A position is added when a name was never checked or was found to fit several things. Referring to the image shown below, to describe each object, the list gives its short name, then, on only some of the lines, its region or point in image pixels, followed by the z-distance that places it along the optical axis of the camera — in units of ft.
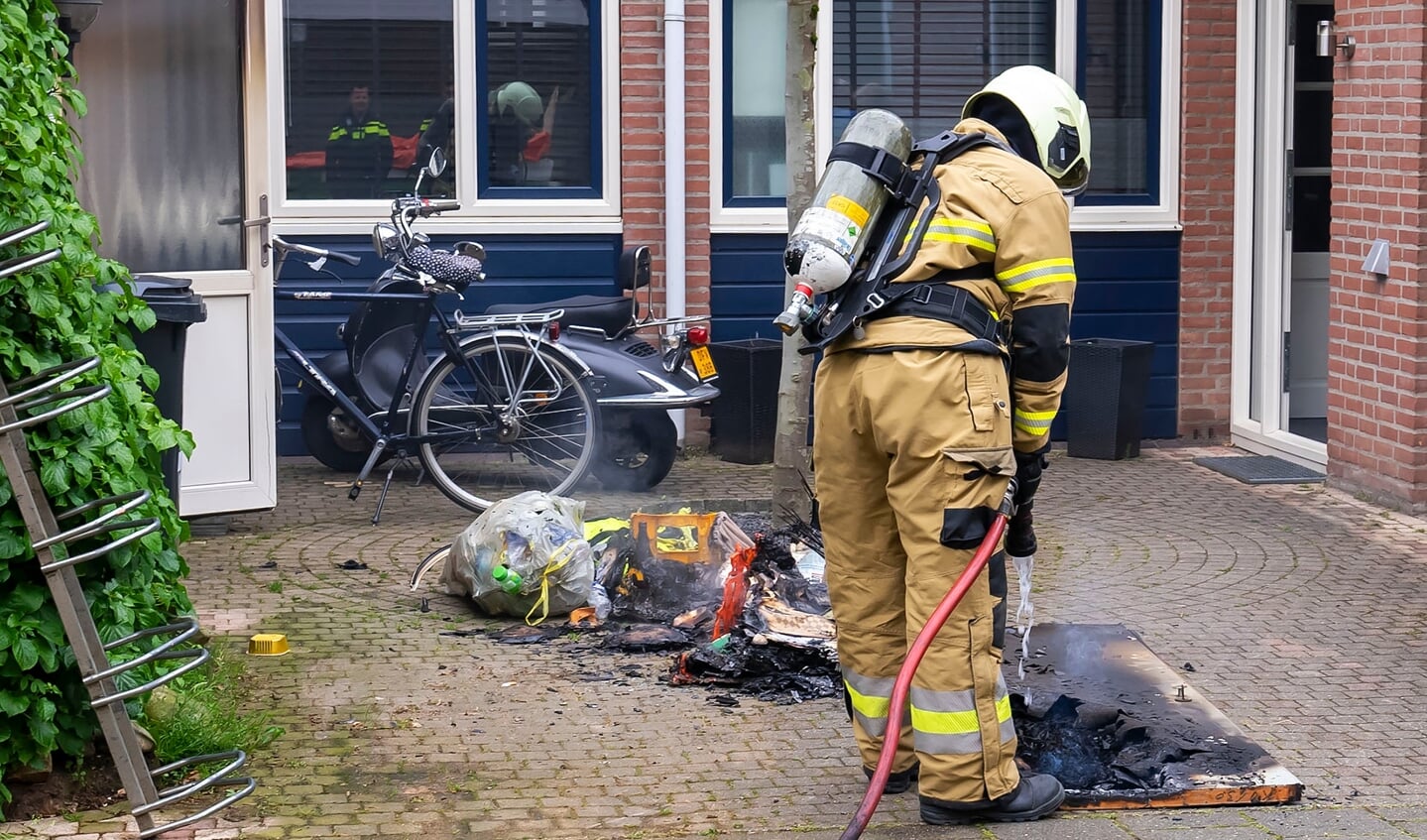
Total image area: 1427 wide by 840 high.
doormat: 31.78
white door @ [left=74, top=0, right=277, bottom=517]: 26.32
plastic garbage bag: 22.53
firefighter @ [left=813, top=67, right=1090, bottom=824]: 15.30
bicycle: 28.30
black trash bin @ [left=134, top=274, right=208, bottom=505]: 23.30
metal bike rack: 14.98
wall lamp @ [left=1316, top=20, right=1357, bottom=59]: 30.40
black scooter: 28.96
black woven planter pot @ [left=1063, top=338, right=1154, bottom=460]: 33.55
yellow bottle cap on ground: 20.95
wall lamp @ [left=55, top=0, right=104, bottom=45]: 22.09
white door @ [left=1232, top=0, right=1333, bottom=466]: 33.73
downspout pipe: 33.32
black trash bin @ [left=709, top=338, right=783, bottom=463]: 32.73
